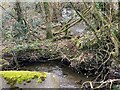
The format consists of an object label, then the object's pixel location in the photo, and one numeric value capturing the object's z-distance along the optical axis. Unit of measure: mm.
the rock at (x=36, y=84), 4527
